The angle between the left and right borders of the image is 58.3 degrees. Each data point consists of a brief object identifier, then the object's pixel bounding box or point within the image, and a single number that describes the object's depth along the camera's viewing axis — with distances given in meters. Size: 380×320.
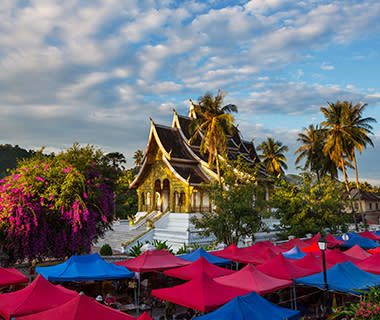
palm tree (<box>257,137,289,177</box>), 46.25
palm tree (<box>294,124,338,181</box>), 42.21
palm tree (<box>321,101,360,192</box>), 35.03
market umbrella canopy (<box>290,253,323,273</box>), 12.18
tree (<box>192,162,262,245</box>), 17.72
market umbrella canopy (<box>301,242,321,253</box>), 16.74
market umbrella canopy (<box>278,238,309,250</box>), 17.94
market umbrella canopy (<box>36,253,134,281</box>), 10.48
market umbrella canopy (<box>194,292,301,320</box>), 6.99
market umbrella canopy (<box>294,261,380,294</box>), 9.64
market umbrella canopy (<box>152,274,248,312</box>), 8.34
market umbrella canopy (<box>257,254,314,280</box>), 11.11
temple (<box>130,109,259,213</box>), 27.89
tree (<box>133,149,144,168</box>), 55.44
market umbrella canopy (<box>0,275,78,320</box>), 7.42
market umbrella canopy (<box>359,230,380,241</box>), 22.70
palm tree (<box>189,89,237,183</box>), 26.09
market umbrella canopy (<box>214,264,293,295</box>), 9.59
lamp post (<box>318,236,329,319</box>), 9.81
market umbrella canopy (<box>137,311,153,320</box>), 5.81
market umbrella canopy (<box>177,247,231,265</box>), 13.98
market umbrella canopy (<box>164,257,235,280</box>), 11.28
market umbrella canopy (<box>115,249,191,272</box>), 12.08
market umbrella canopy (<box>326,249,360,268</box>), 12.83
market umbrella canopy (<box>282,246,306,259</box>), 15.21
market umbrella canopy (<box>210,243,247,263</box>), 14.59
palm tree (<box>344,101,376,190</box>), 34.56
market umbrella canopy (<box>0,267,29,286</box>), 9.59
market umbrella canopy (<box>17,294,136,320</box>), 6.36
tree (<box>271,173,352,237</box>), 23.05
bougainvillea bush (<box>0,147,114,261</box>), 12.35
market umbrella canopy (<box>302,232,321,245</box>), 18.60
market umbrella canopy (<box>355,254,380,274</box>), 11.80
